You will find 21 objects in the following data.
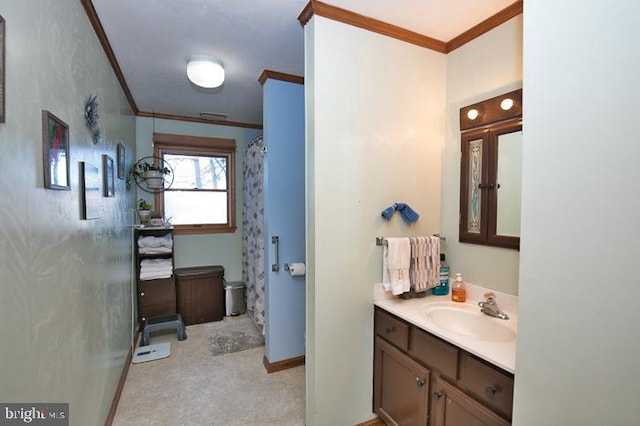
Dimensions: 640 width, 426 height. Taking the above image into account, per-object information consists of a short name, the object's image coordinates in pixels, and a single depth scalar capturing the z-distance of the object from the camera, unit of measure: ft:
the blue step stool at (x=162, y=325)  9.83
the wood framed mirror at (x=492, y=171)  5.33
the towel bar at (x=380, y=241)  6.00
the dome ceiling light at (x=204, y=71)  7.28
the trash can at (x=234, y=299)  12.45
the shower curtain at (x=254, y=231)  10.05
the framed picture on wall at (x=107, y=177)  6.37
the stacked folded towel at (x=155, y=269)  10.87
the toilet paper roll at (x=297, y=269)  7.84
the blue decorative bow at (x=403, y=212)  6.02
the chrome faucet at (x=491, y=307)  5.16
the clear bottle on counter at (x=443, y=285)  6.42
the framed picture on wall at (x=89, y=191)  4.79
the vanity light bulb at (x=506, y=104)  5.36
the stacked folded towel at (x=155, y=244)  10.85
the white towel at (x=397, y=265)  5.77
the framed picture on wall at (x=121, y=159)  8.14
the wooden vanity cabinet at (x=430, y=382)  3.88
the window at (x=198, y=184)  12.41
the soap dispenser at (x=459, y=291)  6.04
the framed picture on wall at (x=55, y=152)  3.49
